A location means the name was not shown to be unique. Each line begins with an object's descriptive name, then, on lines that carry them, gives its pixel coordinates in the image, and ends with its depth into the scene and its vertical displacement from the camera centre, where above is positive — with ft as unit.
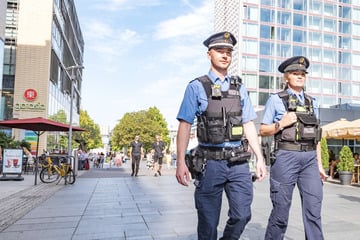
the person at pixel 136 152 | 50.37 -1.07
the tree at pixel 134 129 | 227.20 +9.68
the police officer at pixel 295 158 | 11.25 -0.30
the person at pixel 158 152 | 53.11 -1.12
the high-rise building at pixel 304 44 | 189.26 +56.78
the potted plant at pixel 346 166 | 41.62 -1.89
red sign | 102.32 +13.41
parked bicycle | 41.29 -3.55
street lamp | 52.45 +0.39
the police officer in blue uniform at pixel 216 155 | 9.59 -0.22
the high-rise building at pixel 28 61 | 102.22 +23.44
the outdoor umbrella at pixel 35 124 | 41.60 +2.08
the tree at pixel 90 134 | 205.64 +5.33
